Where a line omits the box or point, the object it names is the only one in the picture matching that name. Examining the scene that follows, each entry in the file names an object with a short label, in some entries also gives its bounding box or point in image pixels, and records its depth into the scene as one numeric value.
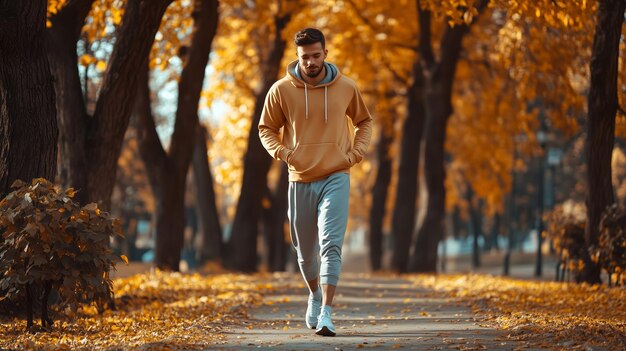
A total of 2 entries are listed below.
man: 9.13
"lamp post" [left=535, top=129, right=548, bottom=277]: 34.99
